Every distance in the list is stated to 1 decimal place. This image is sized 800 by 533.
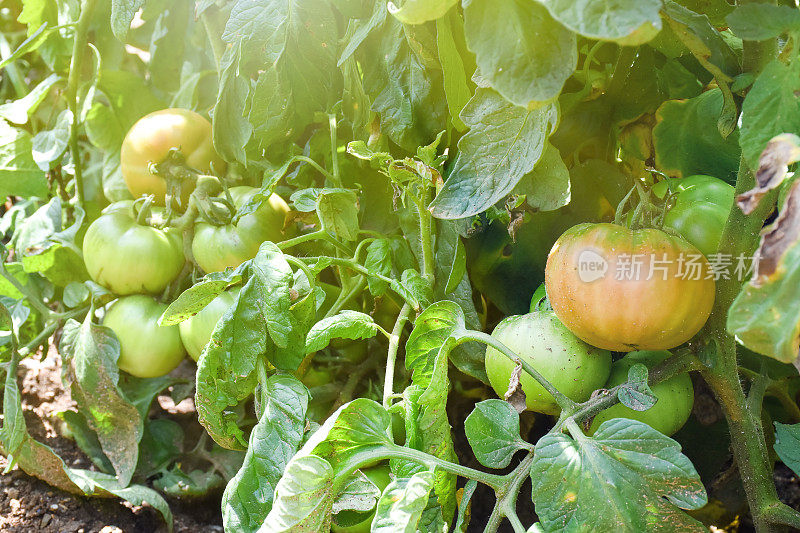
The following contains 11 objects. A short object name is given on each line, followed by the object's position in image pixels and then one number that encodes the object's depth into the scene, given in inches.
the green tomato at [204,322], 30.0
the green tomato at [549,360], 24.7
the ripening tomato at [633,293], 21.8
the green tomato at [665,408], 25.1
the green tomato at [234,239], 32.6
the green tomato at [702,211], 24.5
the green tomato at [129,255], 34.5
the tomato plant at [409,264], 19.6
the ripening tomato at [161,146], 36.3
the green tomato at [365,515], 25.6
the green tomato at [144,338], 34.5
